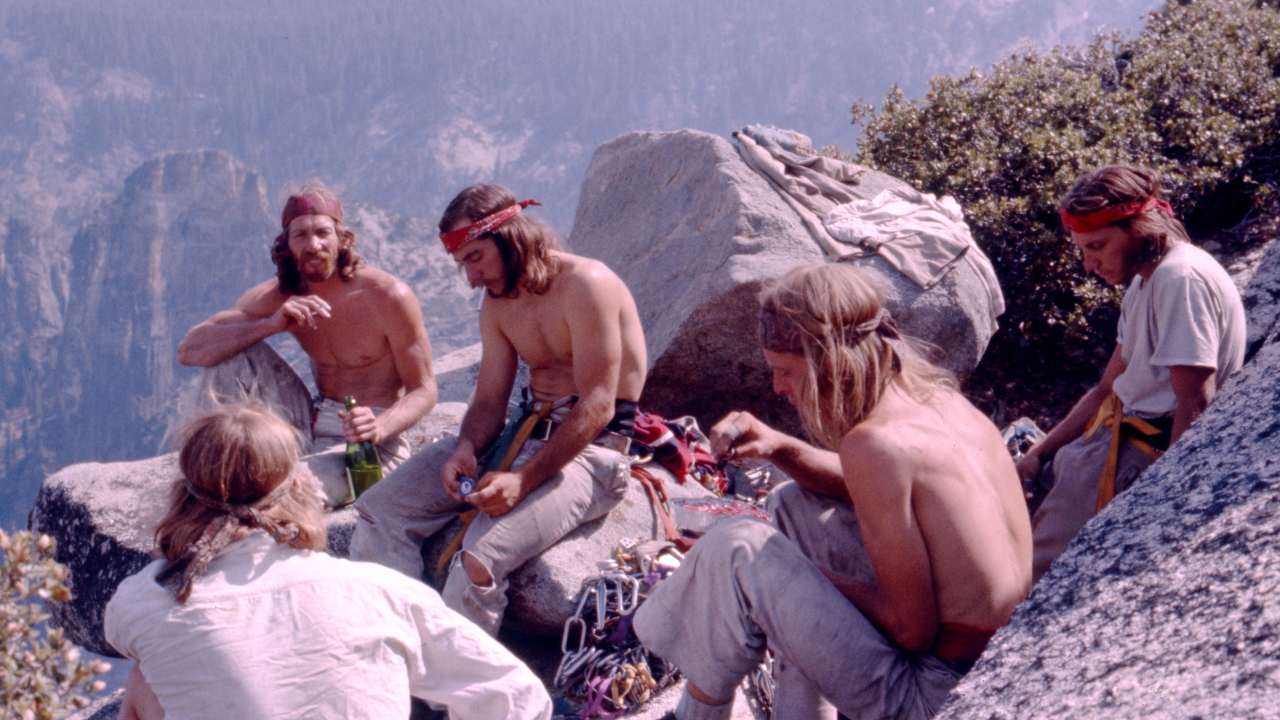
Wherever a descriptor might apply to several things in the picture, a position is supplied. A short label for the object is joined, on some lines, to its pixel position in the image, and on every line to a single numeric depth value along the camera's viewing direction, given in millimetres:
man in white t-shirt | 4129
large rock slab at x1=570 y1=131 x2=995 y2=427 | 7383
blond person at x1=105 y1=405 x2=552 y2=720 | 2697
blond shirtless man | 3025
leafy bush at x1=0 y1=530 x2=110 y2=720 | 3129
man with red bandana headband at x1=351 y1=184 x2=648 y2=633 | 4695
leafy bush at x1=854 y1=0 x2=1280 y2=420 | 8820
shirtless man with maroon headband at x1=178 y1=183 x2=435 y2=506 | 5949
